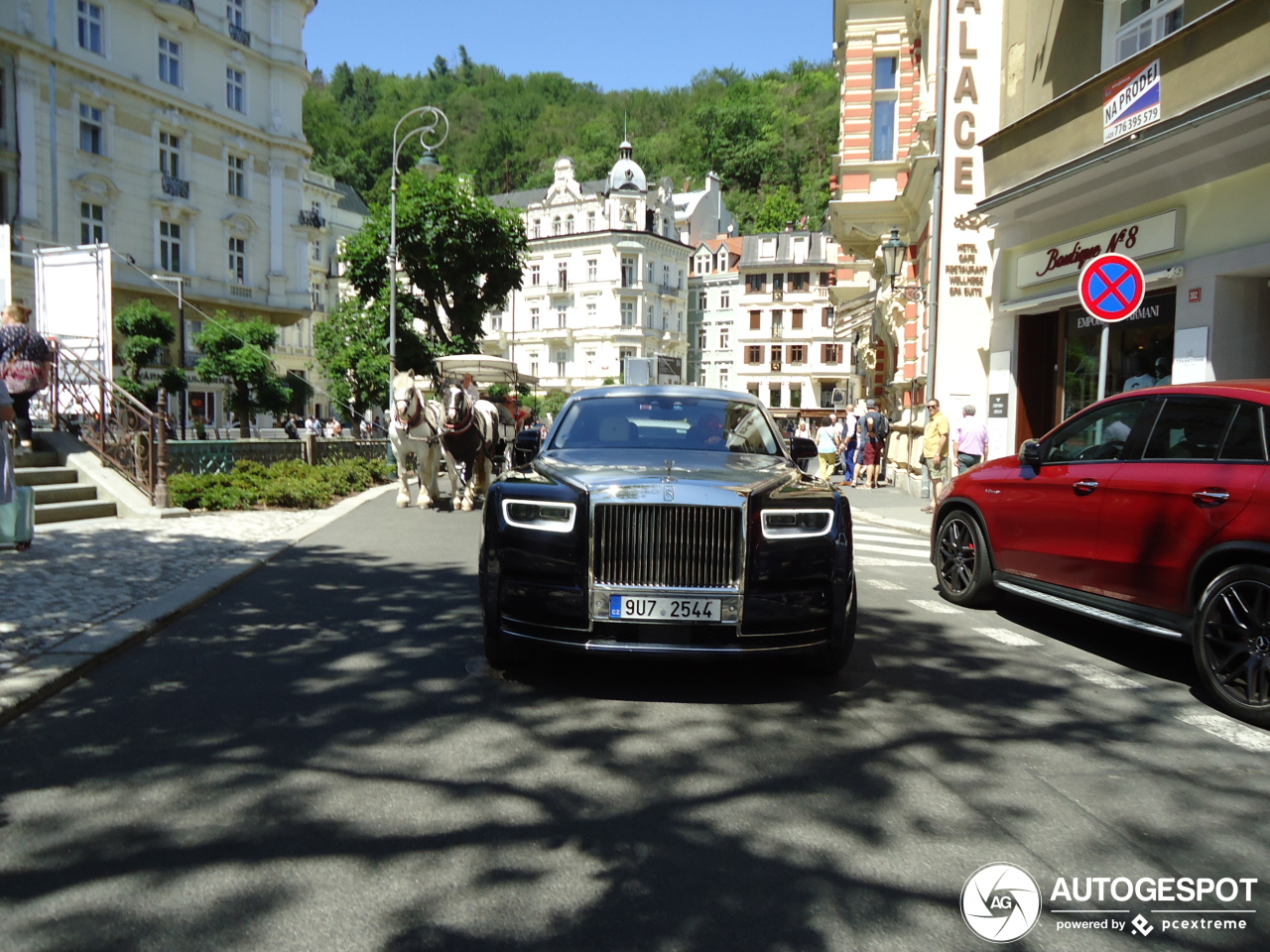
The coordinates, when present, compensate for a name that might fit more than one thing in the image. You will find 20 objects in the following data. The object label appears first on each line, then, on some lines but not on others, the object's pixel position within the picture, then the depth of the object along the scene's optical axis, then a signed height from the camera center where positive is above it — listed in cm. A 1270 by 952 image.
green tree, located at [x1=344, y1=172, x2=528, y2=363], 4316 +653
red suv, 535 -62
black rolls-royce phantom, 522 -77
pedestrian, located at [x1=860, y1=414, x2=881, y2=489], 2464 -68
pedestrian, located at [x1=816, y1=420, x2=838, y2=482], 2461 -79
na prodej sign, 1231 +391
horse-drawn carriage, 1597 -37
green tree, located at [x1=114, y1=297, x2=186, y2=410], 3488 +231
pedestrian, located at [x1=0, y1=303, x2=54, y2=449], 1230 +56
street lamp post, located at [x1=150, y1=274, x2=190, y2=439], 4023 +284
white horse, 1605 -36
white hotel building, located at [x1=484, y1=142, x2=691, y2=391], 8750 +1105
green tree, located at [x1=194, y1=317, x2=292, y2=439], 3503 +139
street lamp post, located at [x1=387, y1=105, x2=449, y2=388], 2772 +640
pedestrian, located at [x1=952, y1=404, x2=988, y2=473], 1608 -32
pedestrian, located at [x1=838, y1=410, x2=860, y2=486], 2664 -80
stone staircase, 1252 -109
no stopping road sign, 1058 +140
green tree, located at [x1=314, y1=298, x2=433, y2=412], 3966 +226
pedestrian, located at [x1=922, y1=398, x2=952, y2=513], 1788 -38
